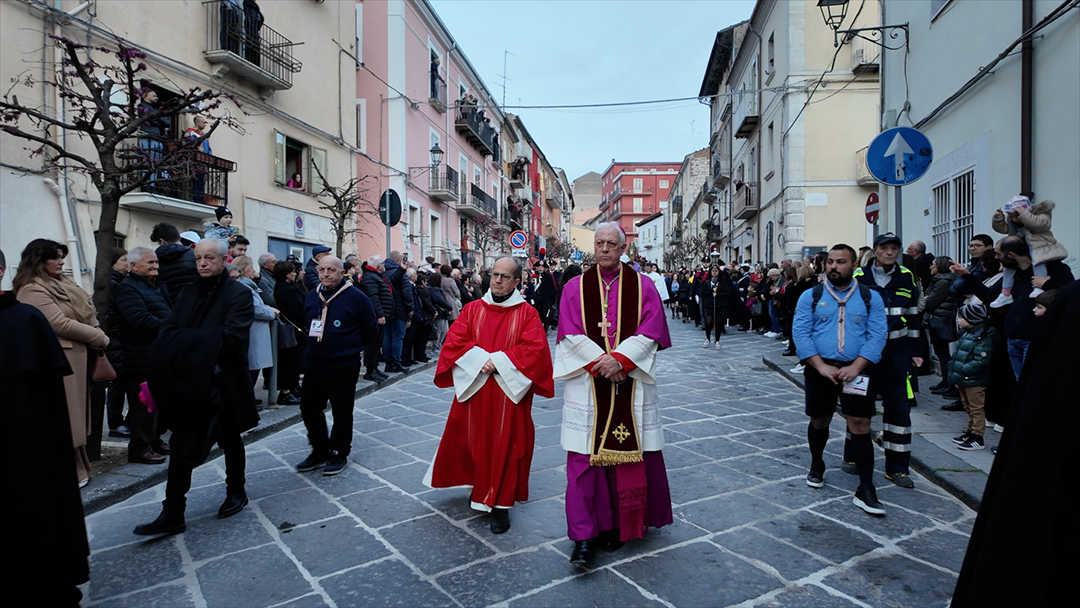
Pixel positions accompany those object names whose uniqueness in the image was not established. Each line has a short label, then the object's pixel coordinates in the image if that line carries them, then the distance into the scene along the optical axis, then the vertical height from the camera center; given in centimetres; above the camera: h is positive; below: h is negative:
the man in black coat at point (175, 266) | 586 +28
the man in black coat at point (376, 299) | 951 -2
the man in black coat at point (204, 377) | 396 -48
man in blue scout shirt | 439 -36
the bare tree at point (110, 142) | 539 +131
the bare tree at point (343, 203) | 1499 +252
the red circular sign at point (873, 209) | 823 +106
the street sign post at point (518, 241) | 1955 +164
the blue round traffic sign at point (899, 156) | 673 +140
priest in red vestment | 416 -60
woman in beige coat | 436 -10
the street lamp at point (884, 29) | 1050 +439
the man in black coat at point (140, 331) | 535 -26
